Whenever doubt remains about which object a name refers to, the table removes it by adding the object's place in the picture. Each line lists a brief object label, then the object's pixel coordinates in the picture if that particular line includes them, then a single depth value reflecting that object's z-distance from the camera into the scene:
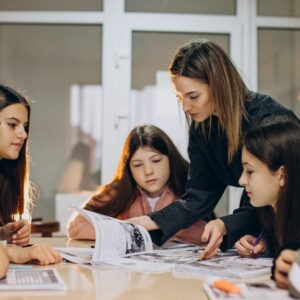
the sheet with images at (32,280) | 0.99
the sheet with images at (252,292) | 0.89
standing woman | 1.56
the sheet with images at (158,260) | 1.26
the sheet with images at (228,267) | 1.15
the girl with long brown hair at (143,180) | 2.22
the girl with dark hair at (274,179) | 1.36
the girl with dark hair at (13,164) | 1.72
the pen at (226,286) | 0.90
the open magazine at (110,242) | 1.38
